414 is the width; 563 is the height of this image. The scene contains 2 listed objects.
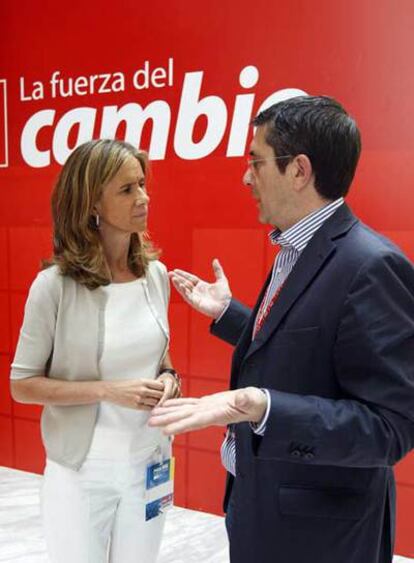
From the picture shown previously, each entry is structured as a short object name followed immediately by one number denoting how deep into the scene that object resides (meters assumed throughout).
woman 1.80
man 1.20
